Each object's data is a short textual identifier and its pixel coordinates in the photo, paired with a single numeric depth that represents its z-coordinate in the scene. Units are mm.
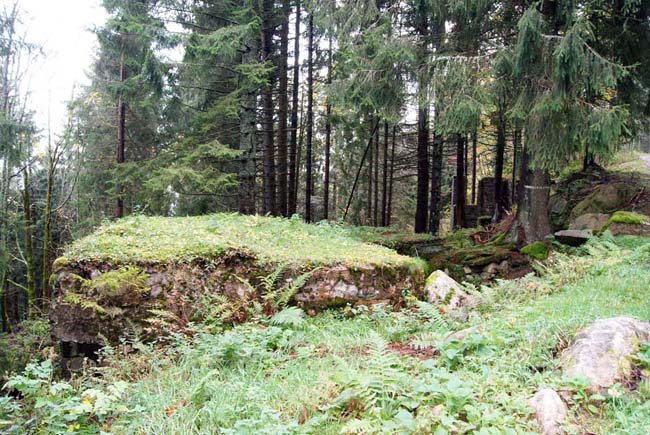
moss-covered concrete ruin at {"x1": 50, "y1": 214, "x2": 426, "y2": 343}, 4012
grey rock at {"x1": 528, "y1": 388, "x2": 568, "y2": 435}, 1866
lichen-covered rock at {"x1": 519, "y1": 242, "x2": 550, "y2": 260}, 7517
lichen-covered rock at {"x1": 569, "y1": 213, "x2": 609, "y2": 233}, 7840
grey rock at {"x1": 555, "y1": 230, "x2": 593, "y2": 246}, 7273
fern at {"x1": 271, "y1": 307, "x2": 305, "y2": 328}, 3922
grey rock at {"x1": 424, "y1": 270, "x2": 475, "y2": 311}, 4845
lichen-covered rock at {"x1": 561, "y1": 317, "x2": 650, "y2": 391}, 2201
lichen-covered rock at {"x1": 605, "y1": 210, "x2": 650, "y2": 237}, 7043
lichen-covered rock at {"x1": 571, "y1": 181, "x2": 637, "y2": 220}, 8602
